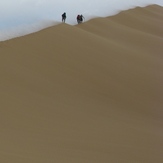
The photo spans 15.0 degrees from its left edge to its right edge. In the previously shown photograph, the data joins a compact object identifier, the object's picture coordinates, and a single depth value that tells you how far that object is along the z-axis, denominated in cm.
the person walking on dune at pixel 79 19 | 3206
